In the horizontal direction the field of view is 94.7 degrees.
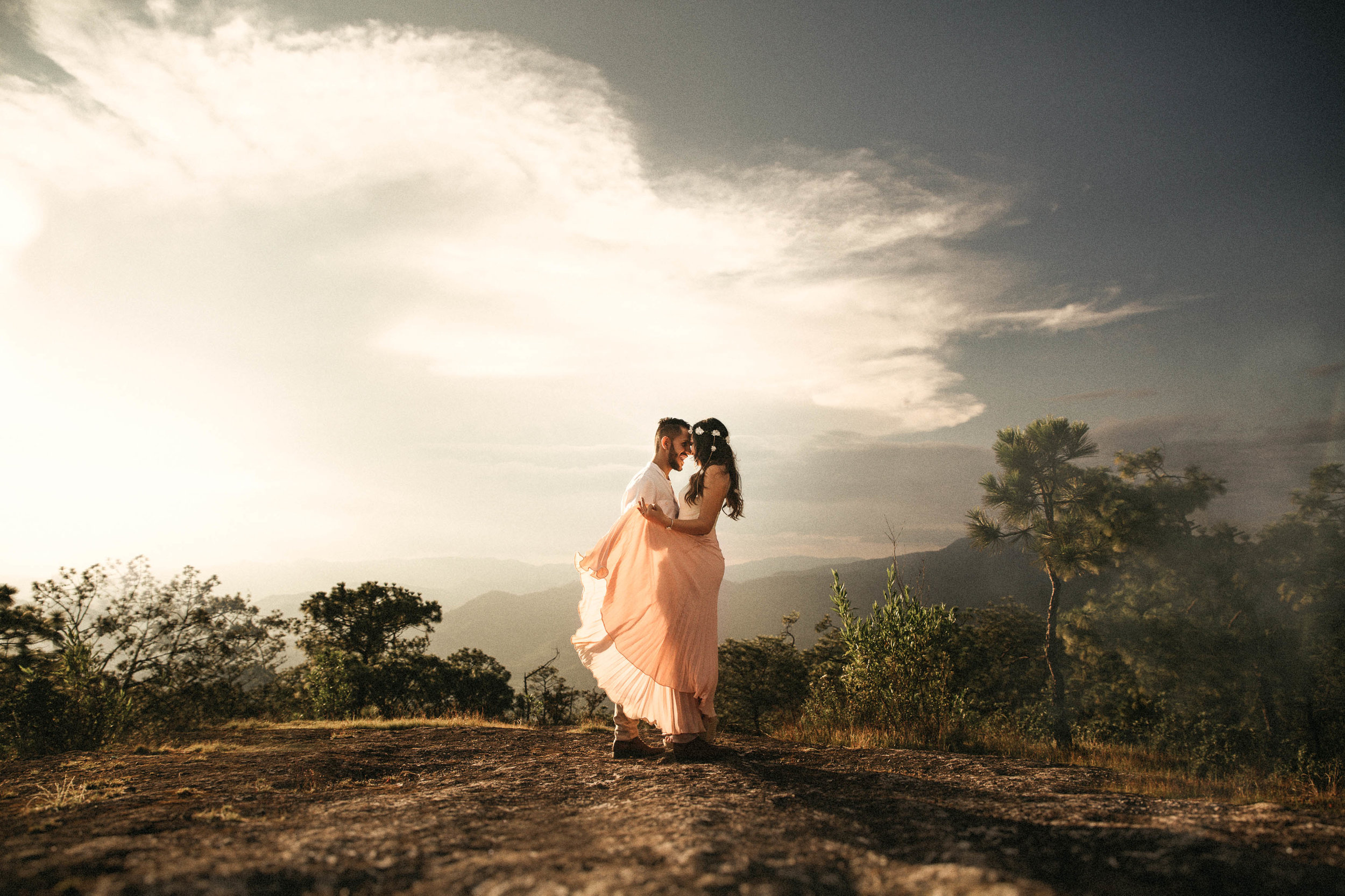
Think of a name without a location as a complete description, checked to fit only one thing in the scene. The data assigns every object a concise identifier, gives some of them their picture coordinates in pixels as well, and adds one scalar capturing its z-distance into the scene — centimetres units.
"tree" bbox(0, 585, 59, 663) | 1266
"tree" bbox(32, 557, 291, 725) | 2023
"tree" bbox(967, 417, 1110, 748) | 2334
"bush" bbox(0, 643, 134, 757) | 648
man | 485
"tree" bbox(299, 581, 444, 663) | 2336
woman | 462
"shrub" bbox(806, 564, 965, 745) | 576
